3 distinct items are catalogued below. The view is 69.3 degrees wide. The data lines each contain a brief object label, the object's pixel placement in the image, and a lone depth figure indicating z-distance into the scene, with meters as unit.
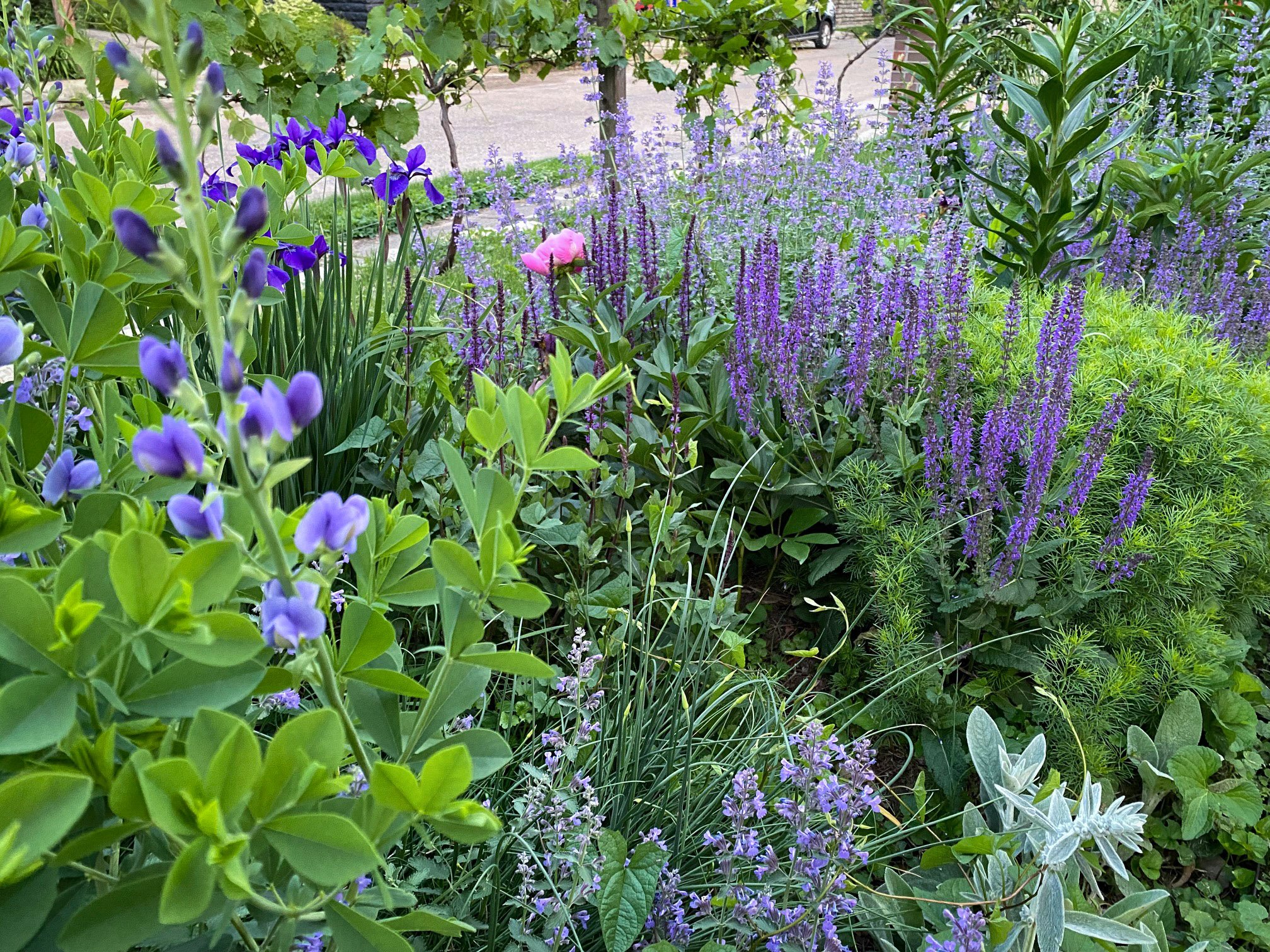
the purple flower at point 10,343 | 0.76
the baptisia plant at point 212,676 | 0.53
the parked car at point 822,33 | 18.39
